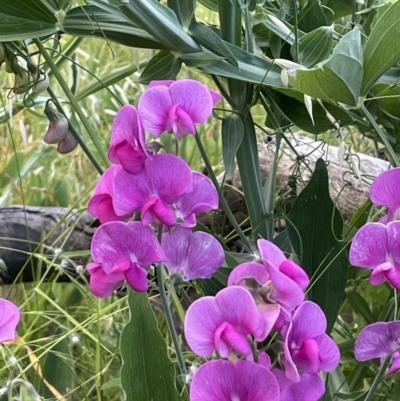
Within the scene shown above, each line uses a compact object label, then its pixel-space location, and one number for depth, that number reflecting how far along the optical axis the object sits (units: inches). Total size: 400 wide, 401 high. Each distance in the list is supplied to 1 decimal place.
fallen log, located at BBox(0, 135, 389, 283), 40.3
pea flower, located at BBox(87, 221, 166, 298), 14.9
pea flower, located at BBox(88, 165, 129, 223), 15.8
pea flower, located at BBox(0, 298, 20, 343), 14.4
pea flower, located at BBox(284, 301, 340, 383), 13.7
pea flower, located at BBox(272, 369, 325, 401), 14.5
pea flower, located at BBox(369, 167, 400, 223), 16.1
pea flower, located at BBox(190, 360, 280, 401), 12.8
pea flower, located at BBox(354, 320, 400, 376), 16.3
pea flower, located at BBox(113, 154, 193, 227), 15.0
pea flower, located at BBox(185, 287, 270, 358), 12.7
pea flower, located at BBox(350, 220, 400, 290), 15.2
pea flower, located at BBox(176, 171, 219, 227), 16.1
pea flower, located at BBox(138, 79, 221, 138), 15.4
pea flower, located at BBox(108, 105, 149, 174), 14.6
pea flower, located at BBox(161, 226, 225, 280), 16.8
